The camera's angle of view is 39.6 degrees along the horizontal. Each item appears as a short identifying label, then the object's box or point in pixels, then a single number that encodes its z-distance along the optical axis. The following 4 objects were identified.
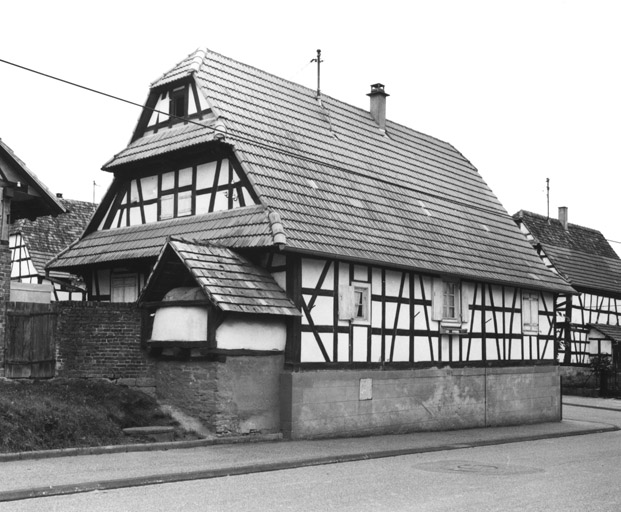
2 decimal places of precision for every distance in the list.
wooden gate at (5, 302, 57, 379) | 17.56
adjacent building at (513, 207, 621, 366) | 42.66
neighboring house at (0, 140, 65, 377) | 17.94
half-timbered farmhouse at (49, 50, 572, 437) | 18.45
